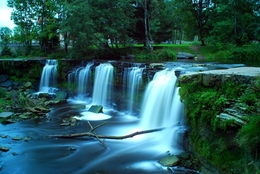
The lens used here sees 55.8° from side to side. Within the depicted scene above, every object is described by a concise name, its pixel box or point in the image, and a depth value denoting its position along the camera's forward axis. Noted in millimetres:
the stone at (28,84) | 19516
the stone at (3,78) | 20295
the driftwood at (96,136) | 8963
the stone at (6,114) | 12864
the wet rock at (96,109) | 14297
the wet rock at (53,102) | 15973
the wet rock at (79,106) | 15442
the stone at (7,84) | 19705
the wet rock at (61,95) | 17581
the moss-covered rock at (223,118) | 5512
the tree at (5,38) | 26844
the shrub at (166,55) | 24859
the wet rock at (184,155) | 7857
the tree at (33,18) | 26175
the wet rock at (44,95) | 17781
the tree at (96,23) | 19719
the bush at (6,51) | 26734
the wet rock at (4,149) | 9011
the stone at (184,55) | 25753
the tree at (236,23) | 26886
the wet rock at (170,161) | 7623
